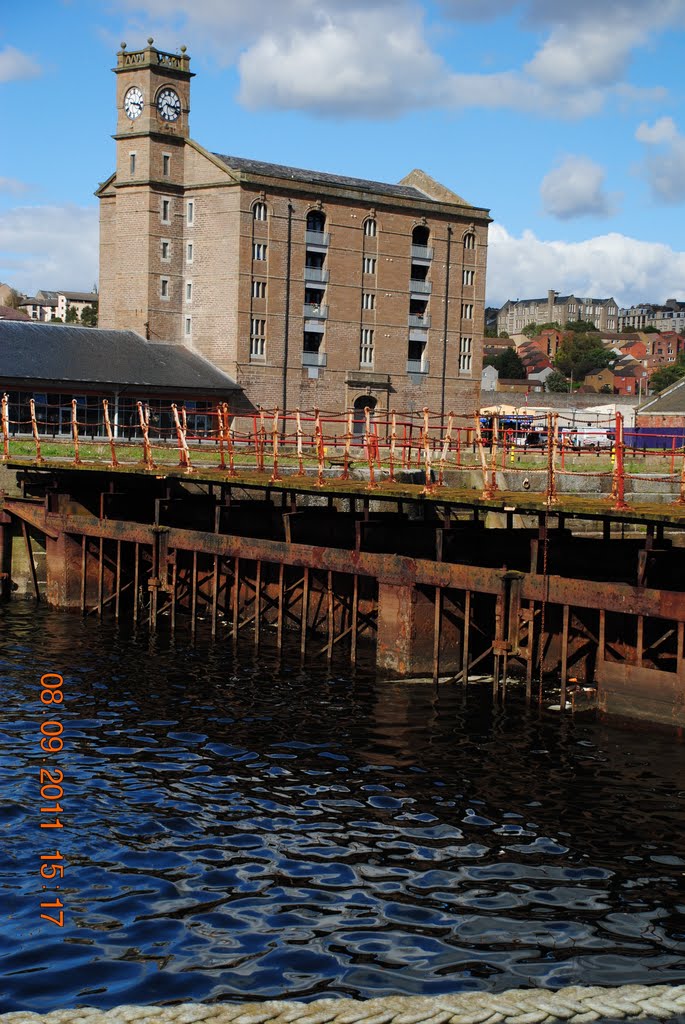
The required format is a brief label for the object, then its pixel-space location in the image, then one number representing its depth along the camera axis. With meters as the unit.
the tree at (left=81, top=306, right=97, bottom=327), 166.74
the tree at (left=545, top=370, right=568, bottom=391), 173.75
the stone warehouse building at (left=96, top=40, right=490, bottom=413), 67.19
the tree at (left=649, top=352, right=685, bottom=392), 170.12
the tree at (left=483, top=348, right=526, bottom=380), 185.84
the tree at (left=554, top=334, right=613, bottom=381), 194.12
